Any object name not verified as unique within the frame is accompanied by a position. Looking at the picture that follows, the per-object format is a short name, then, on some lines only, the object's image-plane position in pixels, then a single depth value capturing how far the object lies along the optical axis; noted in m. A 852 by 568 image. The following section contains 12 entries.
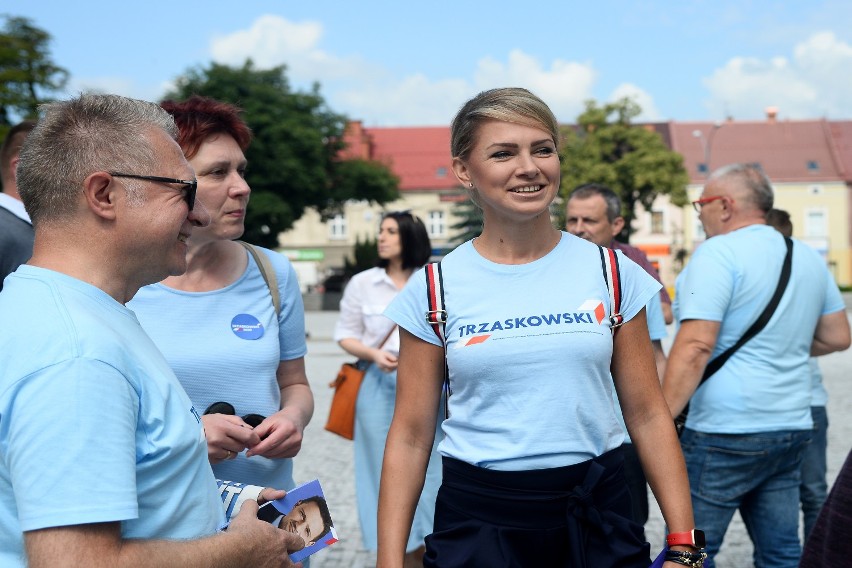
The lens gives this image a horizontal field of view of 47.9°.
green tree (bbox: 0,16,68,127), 40.00
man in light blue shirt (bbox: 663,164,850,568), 4.06
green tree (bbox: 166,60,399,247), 49.09
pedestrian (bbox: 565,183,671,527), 4.63
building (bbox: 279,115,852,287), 66.44
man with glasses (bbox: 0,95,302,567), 1.49
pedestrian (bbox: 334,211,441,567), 5.60
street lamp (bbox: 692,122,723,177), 64.81
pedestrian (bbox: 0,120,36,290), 3.59
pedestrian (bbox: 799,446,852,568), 1.79
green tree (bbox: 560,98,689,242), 52.88
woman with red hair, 2.84
